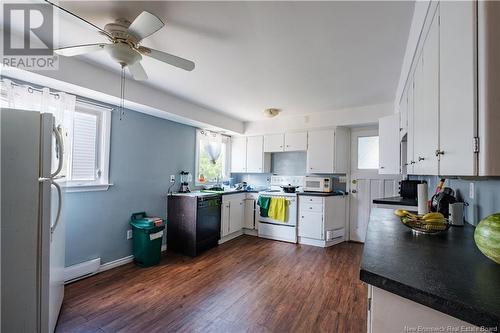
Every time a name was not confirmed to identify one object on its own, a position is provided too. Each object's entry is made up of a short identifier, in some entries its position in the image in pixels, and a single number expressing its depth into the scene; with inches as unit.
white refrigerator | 52.0
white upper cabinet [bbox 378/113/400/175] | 106.2
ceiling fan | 56.2
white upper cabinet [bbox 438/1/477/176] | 26.8
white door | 148.9
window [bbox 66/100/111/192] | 98.3
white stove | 153.6
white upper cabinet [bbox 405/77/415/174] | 65.1
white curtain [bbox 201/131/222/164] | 169.6
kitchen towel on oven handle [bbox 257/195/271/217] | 158.6
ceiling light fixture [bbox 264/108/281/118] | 145.5
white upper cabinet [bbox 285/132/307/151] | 163.5
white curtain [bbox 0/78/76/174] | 76.0
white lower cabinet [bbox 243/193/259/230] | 167.9
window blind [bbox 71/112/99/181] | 99.3
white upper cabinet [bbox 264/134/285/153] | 172.1
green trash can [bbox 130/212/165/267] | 110.4
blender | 144.2
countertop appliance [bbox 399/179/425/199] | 108.7
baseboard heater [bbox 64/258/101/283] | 92.3
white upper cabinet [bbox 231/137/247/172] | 188.2
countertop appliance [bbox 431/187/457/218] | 61.3
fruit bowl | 47.6
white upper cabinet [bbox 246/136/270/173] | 180.4
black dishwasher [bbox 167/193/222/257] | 127.1
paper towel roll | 69.7
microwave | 152.9
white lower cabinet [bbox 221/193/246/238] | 150.3
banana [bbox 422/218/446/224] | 47.9
